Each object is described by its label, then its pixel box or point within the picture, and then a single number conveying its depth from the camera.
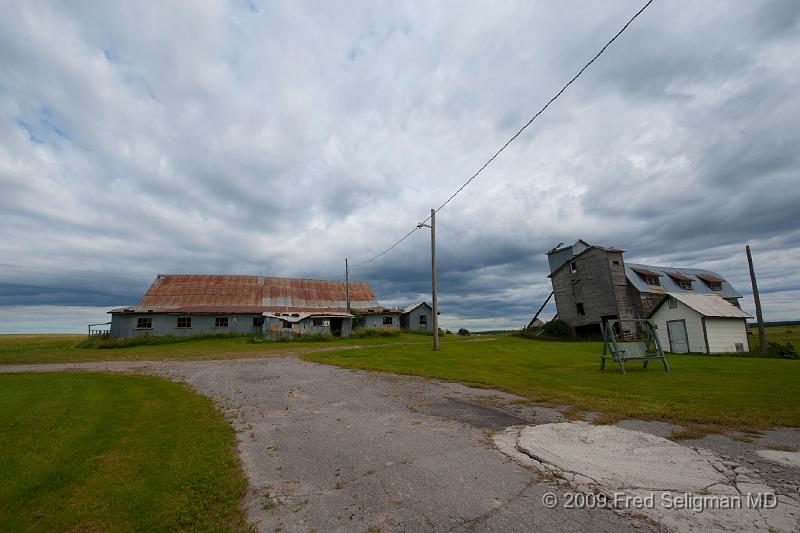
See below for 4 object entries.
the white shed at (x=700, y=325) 30.08
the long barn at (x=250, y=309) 40.75
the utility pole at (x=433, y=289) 25.81
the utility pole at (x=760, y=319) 28.65
